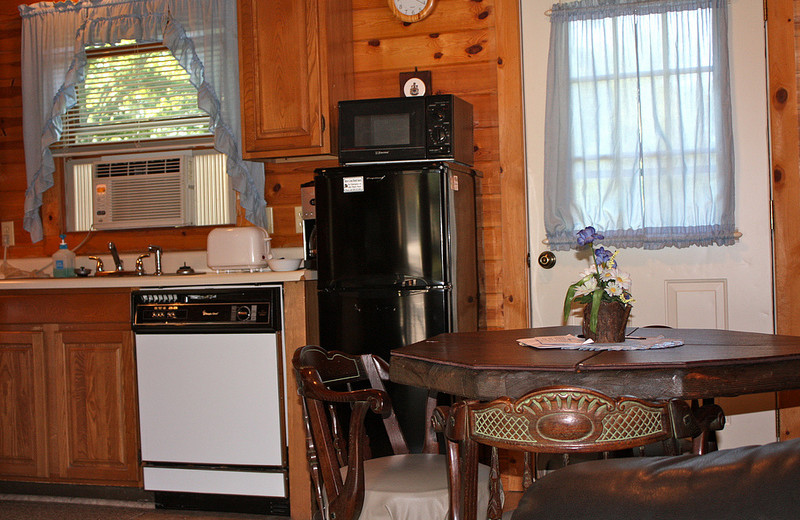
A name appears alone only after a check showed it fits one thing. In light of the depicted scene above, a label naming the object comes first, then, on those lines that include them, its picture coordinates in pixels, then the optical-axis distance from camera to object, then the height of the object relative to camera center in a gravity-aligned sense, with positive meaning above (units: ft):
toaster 11.91 +0.08
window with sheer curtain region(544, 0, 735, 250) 10.53 +1.55
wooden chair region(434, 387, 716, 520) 4.66 -1.07
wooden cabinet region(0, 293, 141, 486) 11.39 -2.08
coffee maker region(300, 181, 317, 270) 11.51 +0.41
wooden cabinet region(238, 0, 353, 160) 11.41 +2.55
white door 10.50 -0.40
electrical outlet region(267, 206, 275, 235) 12.80 +0.44
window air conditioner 13.29 +1.10
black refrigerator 10.20 -0.13
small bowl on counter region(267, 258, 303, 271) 11.51 -0.17
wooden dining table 5.51 -0.93
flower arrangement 6.79 -0.36
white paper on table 6.57 -0.87
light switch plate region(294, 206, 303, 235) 12.65 +0.51
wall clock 11.91 +3.56
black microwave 10.61 +1.59
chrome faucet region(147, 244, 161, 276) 12.68 +0.09
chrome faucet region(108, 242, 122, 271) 12.87 +0.04
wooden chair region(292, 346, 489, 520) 6.18 -1.91
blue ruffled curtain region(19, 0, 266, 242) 12.61 +3.25
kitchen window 13.29 +1.90
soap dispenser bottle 13.12 -0.05
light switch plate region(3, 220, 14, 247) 13.93 +0.49
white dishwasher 10.64 -1.92
